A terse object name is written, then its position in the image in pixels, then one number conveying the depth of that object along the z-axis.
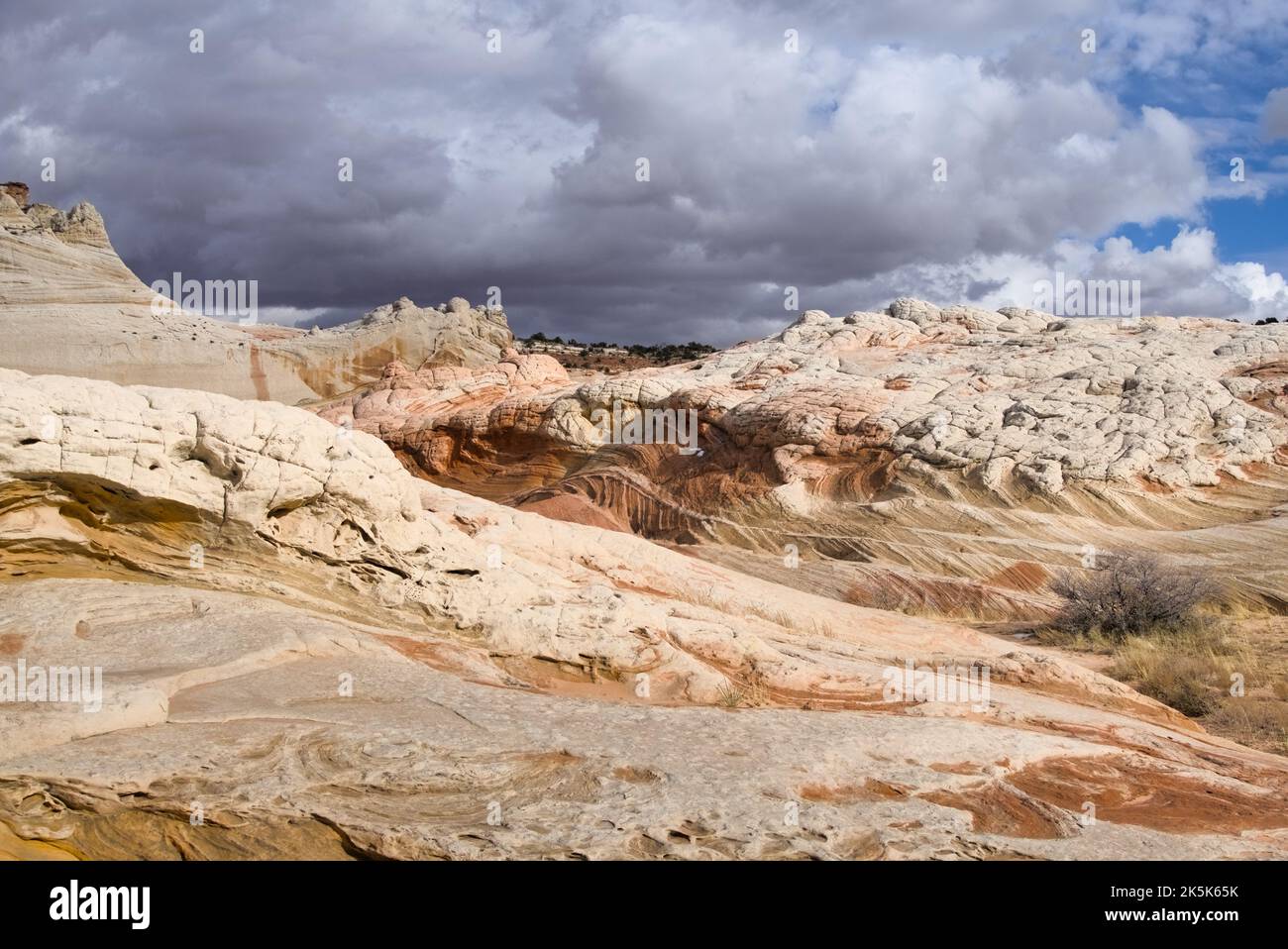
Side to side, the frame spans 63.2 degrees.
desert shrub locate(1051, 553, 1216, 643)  15.13
